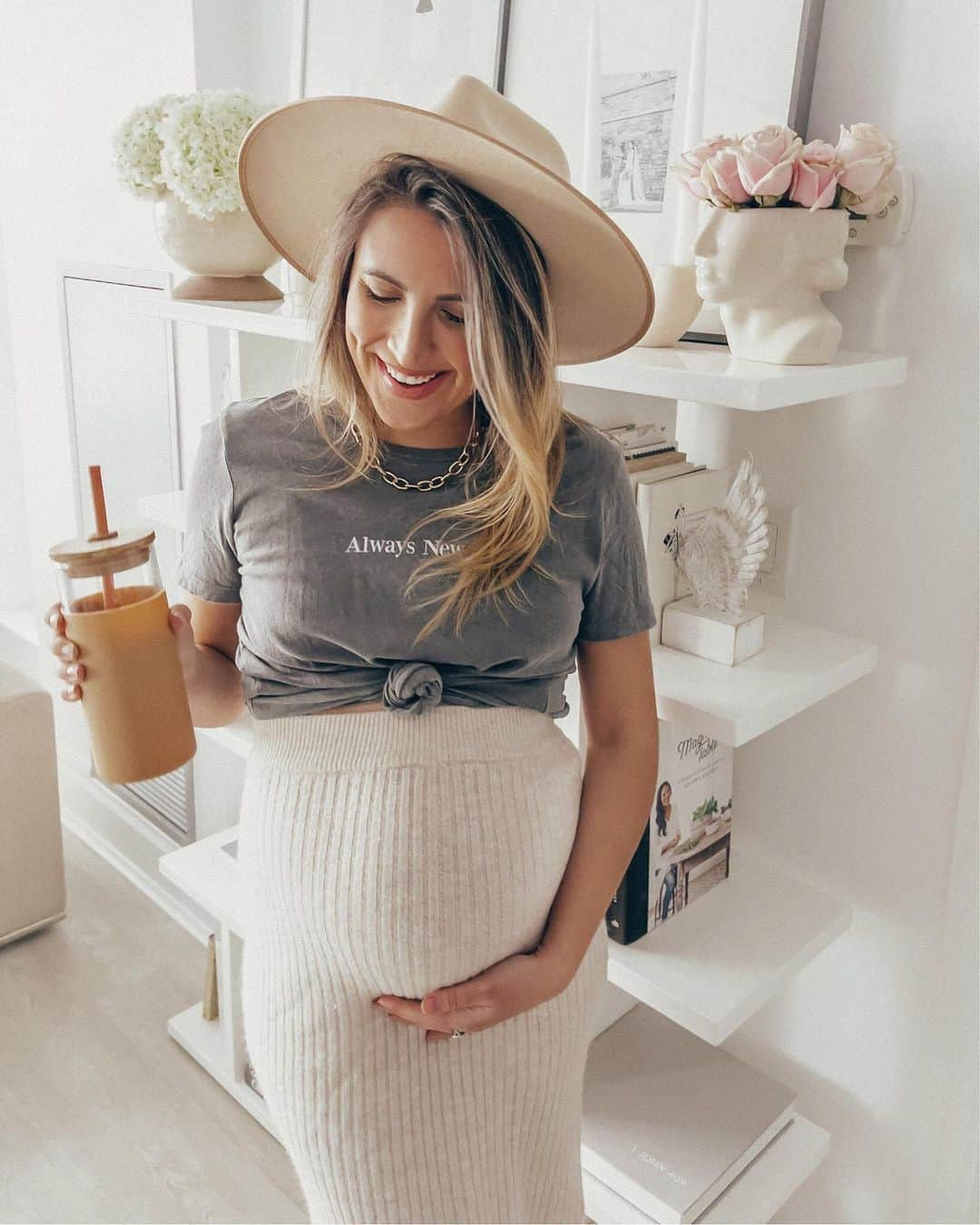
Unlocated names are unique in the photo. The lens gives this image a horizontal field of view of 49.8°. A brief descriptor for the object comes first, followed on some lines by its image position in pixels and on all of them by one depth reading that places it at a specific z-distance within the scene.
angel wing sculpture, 1.17
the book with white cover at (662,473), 1.22
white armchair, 2.37
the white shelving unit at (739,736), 1.07
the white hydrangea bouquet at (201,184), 1.45
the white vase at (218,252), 1.55
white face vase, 1.06
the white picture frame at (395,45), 1.51
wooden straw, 0.87
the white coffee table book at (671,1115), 1.36
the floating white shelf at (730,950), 1.23
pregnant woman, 0.96
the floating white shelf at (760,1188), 1.35
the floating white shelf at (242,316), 1.38
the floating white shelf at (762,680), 1.10
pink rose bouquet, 1.02
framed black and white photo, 1.17
